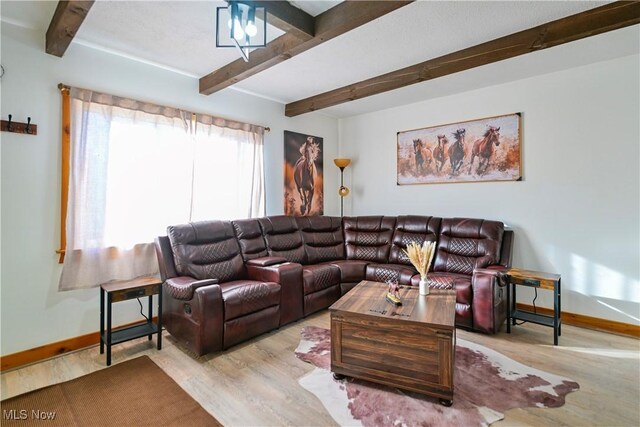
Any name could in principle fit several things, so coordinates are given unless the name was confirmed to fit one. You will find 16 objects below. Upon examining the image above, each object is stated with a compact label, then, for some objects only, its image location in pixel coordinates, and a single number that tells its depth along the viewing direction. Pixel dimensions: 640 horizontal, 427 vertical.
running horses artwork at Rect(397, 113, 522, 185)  3.71
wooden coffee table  1.94
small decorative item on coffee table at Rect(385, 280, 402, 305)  2.29
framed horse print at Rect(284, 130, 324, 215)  4.55
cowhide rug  1.84
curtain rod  2.61
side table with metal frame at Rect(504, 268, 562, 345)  2.82
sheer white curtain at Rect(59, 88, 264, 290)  2.70
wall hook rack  2.38
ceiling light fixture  1.80
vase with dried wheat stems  2.51
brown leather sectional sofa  2.68
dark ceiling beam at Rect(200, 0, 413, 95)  2.05
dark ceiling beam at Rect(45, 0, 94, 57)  2.02
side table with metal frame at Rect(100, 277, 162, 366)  2.47
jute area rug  1.83
